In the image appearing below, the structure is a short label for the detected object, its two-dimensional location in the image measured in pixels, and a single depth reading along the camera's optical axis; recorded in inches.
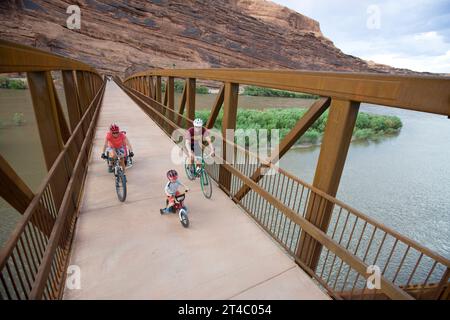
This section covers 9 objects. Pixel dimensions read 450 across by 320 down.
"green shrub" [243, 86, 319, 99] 2386.8
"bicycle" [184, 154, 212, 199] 198.7
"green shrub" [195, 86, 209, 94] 2052.2
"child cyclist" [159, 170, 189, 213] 159.8
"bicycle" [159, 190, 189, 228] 156.6
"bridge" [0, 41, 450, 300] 93.3
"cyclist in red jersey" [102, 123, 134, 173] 209.9
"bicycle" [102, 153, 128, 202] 180.9
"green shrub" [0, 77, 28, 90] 1465.3
